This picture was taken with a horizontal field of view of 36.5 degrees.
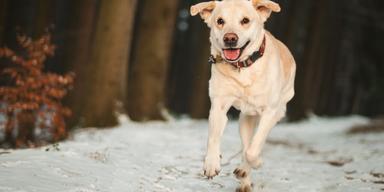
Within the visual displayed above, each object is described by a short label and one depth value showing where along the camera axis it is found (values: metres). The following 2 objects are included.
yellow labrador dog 5.68
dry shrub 9.23
